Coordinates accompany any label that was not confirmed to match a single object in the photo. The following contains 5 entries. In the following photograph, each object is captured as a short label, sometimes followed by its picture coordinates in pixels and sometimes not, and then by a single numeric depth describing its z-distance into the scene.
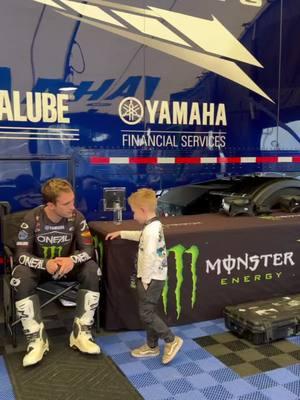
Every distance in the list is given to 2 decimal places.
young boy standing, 2.46
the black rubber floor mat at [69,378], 2.19
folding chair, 2.68
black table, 2.88
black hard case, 2.75
